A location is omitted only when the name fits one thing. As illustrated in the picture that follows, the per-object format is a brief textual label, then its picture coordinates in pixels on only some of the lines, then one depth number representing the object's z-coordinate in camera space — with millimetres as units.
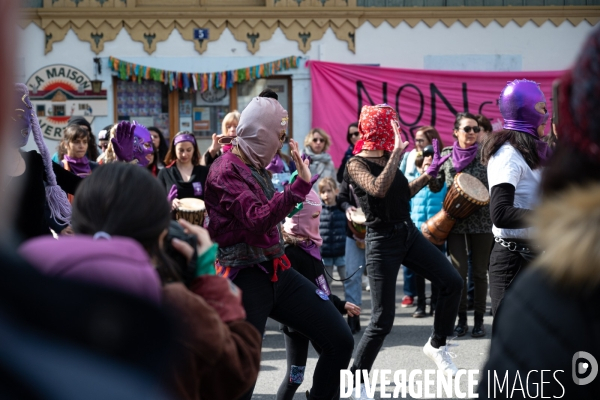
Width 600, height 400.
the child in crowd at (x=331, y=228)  8281
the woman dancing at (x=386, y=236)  5309
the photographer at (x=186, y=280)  1927
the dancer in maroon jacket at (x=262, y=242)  3945
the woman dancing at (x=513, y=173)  4348
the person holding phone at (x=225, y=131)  7576
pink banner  13609
